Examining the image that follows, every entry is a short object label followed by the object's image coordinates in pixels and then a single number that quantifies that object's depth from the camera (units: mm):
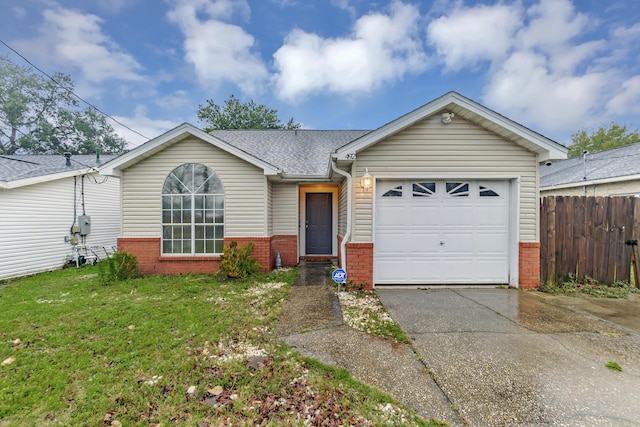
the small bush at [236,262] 6309
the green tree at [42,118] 20219
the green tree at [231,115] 22516
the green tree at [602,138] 24188
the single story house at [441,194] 5309
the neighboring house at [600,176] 8094
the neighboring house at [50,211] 7176
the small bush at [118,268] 6227
